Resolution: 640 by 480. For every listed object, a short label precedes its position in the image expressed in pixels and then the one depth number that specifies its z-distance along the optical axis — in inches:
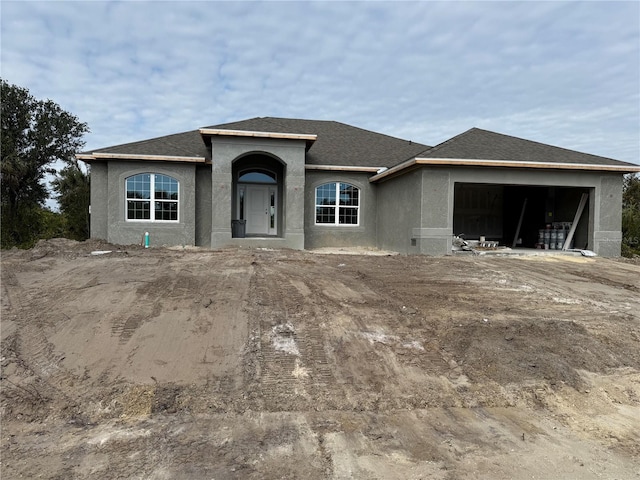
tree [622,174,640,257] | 790.6
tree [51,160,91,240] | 944.3
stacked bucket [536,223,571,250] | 645.3
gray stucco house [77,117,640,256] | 556.7
